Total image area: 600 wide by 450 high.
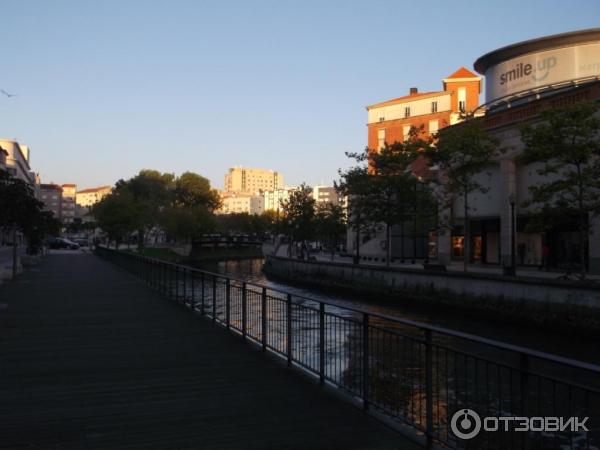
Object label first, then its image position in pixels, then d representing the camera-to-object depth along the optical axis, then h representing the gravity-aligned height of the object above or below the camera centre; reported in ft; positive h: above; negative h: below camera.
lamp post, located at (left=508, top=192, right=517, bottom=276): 79.21 +0.96
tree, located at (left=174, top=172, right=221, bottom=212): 366.22 +29.99
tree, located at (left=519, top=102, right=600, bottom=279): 67.87 +10.23
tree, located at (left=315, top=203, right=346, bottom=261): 183.62 +5.76
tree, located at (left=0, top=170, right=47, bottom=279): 61.31 +3.78
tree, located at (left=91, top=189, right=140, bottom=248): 209.14 +8.51
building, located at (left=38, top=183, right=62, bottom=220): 636.07 +48.96
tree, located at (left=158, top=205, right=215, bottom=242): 273.33 +8.49
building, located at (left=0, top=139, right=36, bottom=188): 316.40 +46.60
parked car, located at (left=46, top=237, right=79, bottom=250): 269.44 -1.70
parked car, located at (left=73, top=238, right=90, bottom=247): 318.59 -0.72
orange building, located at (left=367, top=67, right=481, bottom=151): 221.25 +49.25
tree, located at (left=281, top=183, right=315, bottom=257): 198.18 +8.42
